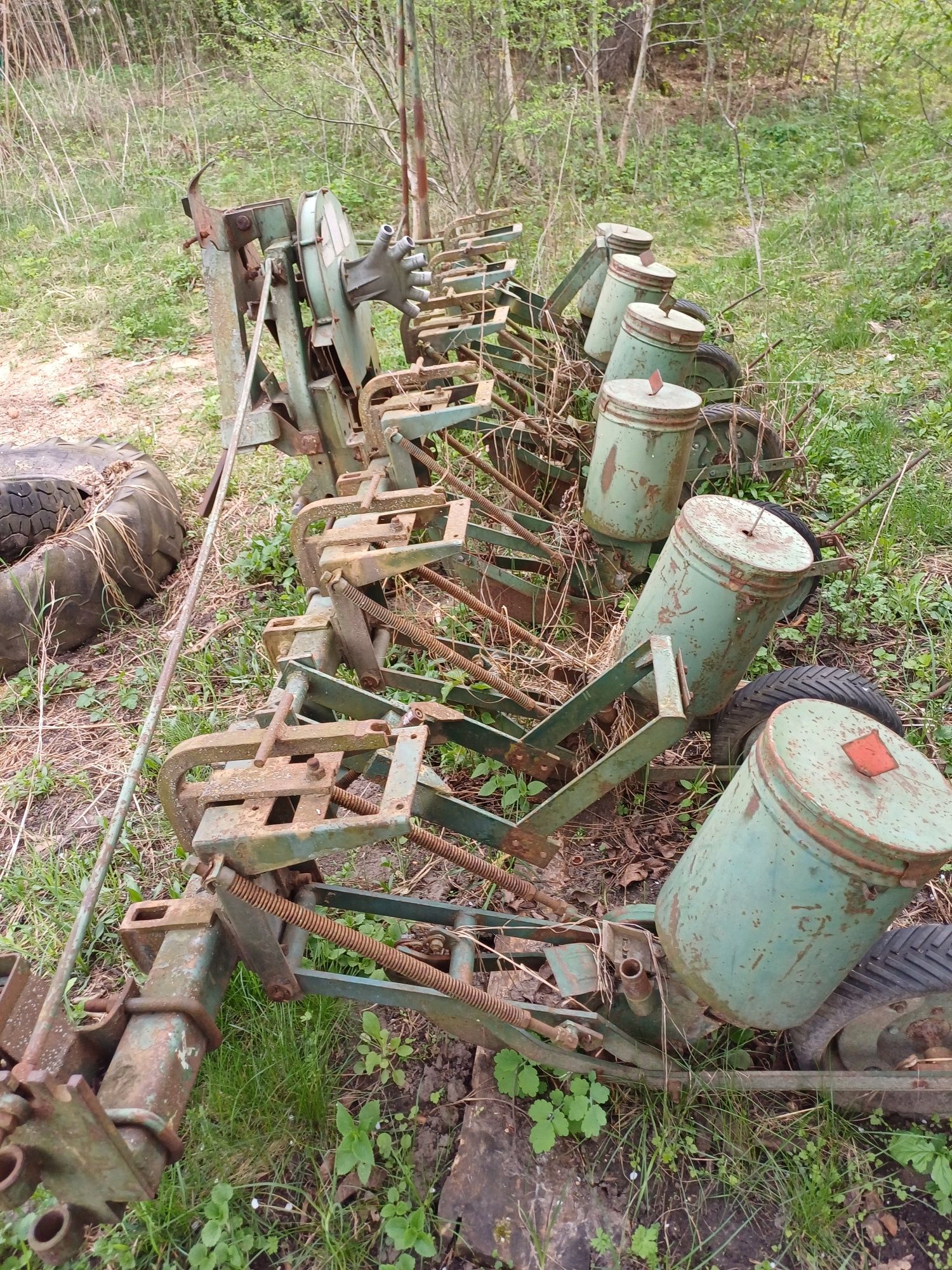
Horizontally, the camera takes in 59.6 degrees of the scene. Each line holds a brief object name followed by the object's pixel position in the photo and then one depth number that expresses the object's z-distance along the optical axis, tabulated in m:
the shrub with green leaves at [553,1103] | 2.07
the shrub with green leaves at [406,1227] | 1.91
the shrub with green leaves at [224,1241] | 1.95
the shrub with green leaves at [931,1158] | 2.00
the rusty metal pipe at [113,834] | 1.24
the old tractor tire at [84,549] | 3.75
